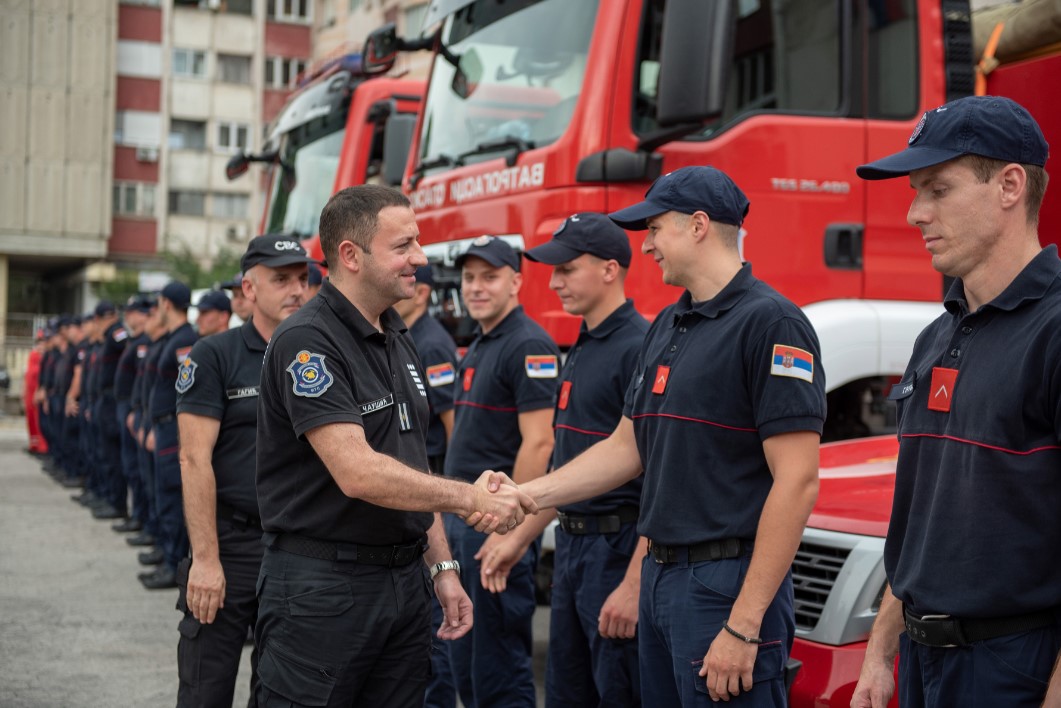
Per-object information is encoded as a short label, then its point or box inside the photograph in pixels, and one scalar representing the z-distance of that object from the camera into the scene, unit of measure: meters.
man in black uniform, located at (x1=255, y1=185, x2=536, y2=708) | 3.11
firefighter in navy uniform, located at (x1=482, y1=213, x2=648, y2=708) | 4.16
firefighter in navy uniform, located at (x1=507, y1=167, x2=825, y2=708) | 2.98
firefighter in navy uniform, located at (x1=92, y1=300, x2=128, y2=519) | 12.30
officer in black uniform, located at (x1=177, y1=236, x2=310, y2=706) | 4.24
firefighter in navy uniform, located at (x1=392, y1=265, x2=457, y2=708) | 5.61
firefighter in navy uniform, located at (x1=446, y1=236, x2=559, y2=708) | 4.83
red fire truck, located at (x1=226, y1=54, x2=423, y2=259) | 9.16
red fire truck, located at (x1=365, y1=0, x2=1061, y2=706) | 5.40
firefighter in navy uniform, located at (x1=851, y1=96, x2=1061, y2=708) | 2.32
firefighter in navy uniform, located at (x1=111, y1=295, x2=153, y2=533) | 11.32
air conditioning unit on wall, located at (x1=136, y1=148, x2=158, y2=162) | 44.97
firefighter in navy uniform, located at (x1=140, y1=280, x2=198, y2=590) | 8.64
